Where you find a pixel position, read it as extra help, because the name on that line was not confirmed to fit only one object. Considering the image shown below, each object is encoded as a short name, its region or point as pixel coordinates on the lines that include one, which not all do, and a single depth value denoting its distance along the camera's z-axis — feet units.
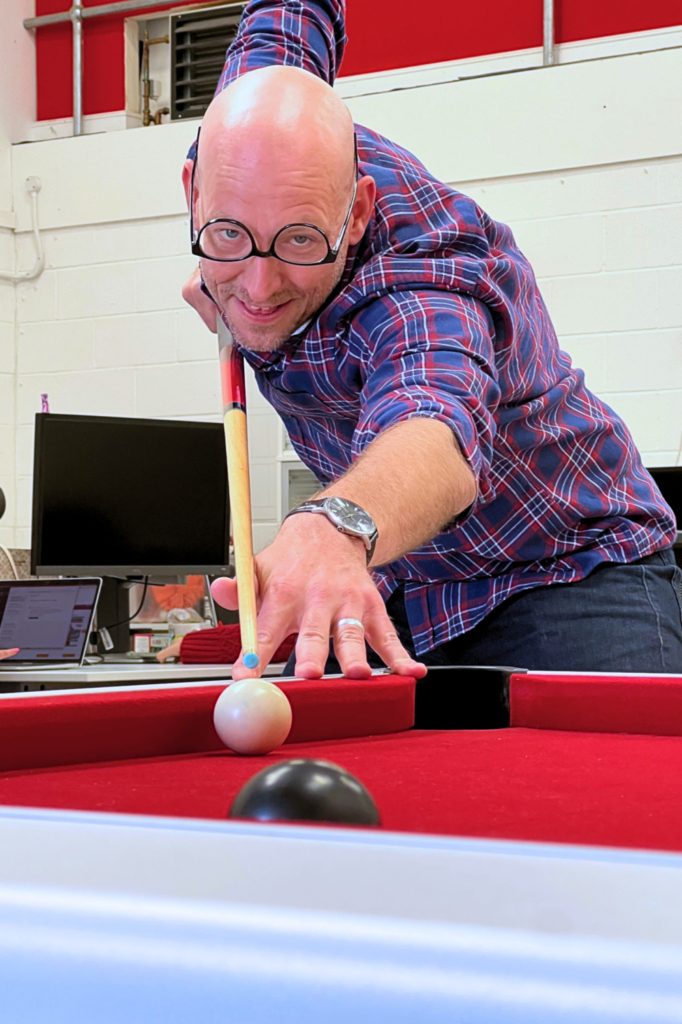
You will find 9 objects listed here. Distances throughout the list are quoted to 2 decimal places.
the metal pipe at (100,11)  20.53
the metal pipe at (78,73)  20.84
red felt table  2.84
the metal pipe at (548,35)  17.76
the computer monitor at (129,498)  14.01
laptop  12.99
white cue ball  3.86
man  4.83
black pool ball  2.23
